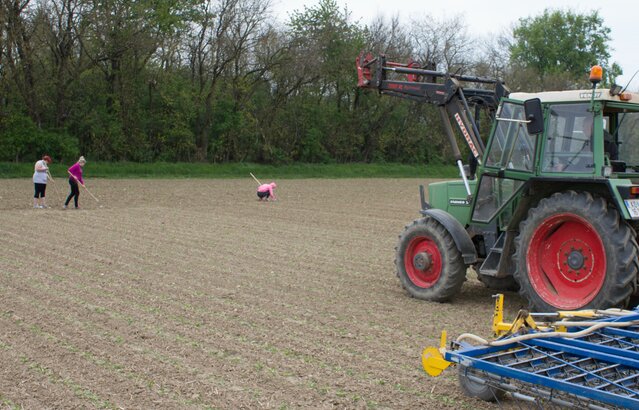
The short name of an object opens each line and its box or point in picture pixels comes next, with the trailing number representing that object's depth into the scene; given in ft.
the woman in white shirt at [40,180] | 61.31
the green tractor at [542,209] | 21.70
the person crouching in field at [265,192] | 72.96
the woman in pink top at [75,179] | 61.57
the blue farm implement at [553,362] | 13.50
